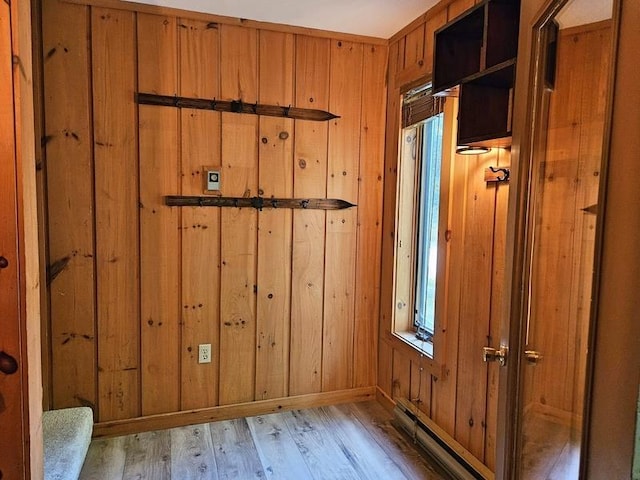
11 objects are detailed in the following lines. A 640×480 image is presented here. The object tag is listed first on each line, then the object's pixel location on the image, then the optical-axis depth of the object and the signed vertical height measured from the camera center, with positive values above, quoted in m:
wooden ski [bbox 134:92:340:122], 2.41 +0.57
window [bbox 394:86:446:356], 2.52 -0.05
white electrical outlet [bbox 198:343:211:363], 2.61 -0.86
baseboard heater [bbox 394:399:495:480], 2.05 -1.19
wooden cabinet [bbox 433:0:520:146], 1.69 +0.62
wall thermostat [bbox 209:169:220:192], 2.52 +0.15
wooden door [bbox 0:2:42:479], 1.01 -0.13
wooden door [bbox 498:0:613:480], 0.88 -0.08
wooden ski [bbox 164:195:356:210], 2.50 +0.03
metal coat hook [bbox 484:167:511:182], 1.89 +0.17
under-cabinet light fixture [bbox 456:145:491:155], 1.93 +0.28
